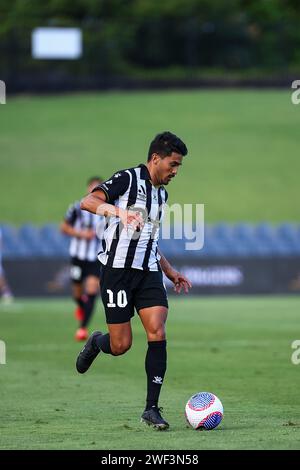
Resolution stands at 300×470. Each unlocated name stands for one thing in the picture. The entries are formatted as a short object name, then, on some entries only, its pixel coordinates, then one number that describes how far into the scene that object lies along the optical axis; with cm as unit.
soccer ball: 1723
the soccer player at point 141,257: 1789
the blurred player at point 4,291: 5234
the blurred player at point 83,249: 3516
